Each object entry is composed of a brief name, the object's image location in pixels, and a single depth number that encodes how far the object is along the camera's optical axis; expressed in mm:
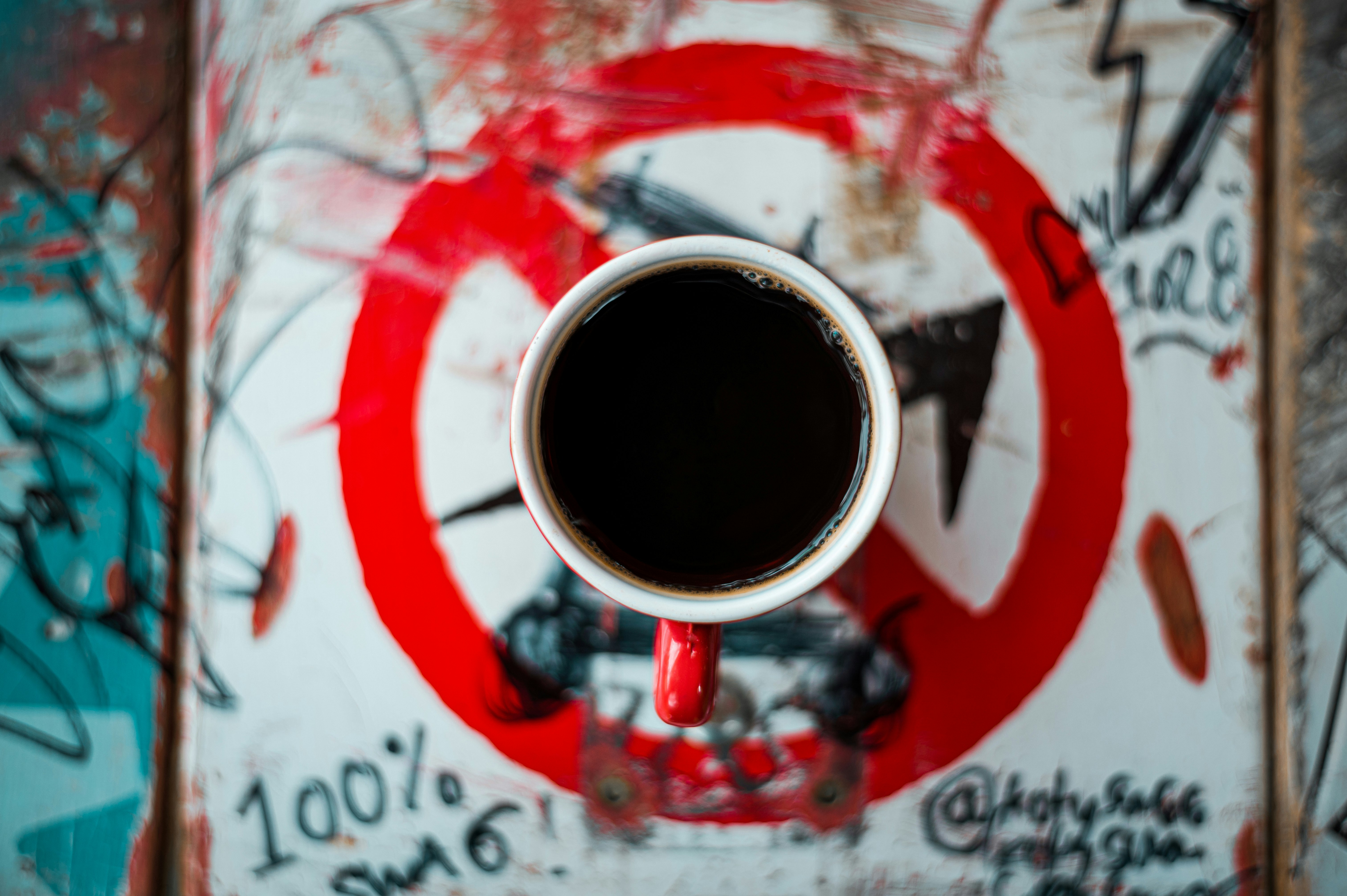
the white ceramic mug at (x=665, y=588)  332
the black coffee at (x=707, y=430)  363
